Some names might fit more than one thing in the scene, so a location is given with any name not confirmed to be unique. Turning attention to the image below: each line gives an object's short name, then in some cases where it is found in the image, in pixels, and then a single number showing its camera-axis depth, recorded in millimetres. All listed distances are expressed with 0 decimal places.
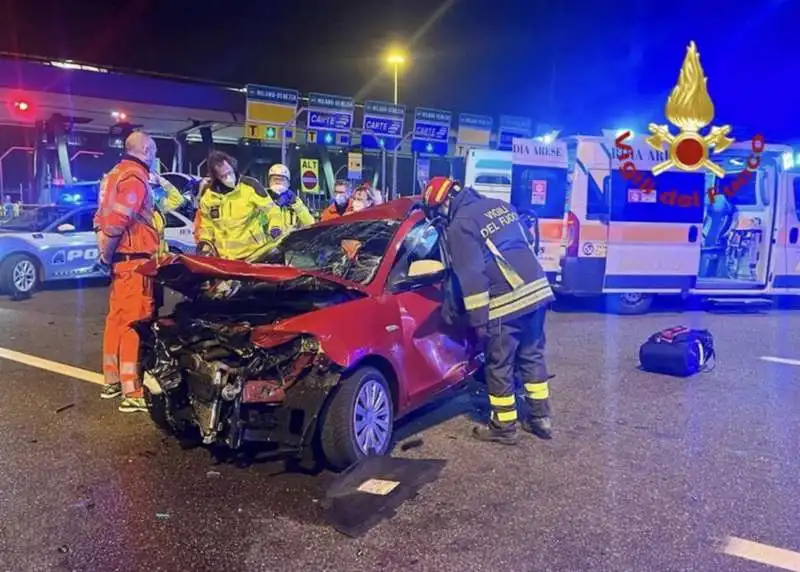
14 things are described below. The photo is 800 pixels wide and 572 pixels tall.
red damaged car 3777
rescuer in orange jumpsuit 5250
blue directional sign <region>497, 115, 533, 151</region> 22422
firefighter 4520
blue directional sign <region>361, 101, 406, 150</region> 18798
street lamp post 26969
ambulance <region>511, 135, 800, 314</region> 9383
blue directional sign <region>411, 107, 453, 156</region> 20312
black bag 6410
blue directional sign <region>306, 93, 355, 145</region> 17734
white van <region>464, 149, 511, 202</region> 15344
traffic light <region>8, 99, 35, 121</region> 14930
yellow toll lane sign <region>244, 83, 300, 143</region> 16312
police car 10711
